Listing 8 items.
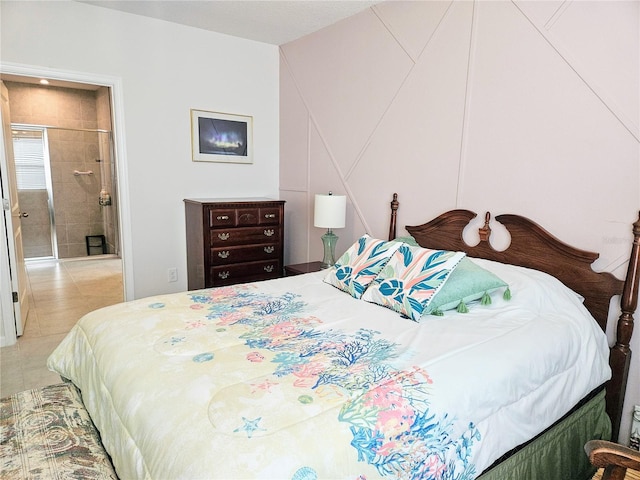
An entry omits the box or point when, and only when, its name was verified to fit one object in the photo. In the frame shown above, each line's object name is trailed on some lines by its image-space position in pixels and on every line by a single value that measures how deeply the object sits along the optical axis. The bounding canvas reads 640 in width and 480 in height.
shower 5.95
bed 1.06
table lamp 3.08
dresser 3.38
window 5.84
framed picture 3.74
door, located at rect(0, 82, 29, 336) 3.05
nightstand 3.31
